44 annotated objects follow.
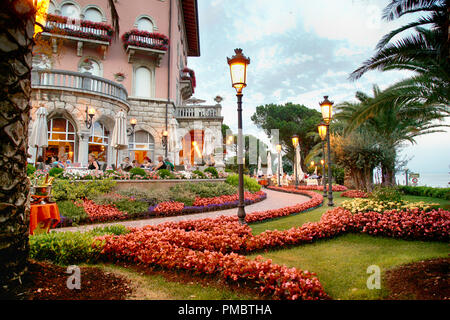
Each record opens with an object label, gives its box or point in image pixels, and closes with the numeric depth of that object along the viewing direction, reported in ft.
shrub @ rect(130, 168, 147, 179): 39.03
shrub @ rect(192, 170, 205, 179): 48.23
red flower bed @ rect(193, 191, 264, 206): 35.48
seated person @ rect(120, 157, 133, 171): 43.98
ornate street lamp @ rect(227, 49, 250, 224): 20.16
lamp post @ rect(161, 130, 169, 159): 63.94
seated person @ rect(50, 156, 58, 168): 39.70
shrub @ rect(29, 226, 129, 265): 12.23
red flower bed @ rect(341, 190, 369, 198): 42.80
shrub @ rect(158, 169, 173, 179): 41.52
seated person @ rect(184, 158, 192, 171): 59.29
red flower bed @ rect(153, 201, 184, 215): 29.70
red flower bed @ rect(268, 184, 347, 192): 62.08
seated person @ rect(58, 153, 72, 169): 39.85
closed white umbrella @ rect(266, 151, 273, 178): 88.17
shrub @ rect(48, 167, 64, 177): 32.83
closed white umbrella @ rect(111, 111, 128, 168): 47.21
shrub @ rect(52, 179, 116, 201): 29.08
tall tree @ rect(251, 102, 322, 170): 138.51
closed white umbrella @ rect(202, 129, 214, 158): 63.21
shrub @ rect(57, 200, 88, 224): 24.80
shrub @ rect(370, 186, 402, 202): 25.89
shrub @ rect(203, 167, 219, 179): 52.47
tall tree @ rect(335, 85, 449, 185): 37.29
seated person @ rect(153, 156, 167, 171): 45.44
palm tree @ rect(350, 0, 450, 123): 27.07
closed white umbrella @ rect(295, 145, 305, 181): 86.02
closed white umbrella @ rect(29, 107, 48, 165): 35.78
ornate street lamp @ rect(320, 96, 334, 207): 34.64
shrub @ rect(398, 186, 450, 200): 42.63
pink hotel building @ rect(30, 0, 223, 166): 50.11
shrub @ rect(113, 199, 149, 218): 28.58
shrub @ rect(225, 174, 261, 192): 49.32
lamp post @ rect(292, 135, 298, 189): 59.55
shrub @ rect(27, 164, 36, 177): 31.12
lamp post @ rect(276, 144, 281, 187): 76.38
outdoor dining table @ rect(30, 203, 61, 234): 17.47
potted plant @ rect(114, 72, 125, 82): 66.93
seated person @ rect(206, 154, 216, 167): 64.32
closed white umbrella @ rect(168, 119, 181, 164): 59.41
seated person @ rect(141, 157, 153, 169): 52.03
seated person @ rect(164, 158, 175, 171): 49.21
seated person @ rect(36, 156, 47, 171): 37.17
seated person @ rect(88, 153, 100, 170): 38.81
